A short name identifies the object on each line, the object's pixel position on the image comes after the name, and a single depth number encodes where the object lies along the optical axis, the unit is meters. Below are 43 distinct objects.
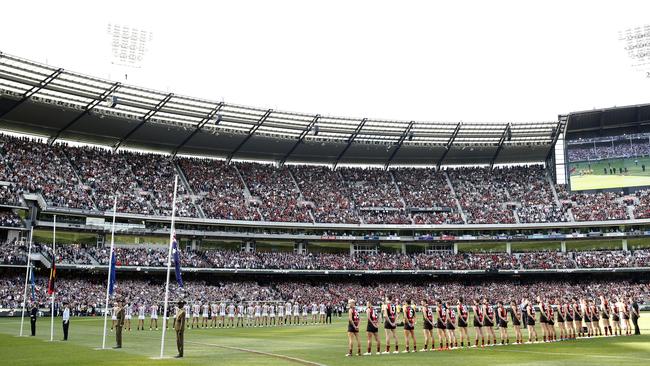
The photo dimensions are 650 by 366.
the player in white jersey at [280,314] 48.66
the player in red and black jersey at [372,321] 22.18
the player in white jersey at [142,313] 40.84
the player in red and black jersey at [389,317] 22.83
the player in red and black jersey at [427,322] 23.94
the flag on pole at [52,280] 30.76
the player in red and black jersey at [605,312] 32.00
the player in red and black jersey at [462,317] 25.00
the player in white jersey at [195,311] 43.78
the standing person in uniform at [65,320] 29.86
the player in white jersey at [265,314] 48.12
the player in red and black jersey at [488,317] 26.00
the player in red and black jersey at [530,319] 27.84
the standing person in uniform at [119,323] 26.29
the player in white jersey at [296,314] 51.01
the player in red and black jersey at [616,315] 32.69
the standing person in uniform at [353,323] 21.34
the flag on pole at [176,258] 22.88
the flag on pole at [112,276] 26.65
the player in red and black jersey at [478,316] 25.61
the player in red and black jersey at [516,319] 27.12
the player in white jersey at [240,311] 47.28
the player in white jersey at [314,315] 52.02
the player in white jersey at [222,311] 45.31
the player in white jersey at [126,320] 41.26
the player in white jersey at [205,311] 43.69
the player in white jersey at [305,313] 54.69
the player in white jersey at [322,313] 50.77
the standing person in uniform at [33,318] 33.16
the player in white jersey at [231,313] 45.38
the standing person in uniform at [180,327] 22.12
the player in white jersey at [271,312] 48.46
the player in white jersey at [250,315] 47.24
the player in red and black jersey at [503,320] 27.20
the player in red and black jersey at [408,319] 23.45
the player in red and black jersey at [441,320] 24.43
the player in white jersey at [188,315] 49.45
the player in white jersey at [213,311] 44.47
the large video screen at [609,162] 77.88
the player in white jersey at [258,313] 46.91
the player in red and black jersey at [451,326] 24.55
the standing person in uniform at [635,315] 32.94
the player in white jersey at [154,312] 40.91
